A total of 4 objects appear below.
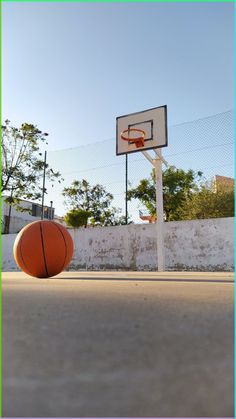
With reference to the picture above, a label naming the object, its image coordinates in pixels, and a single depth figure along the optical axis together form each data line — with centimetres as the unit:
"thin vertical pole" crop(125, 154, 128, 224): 1381
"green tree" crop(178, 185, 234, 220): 1557
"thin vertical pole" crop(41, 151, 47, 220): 1683
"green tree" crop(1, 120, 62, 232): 1812
